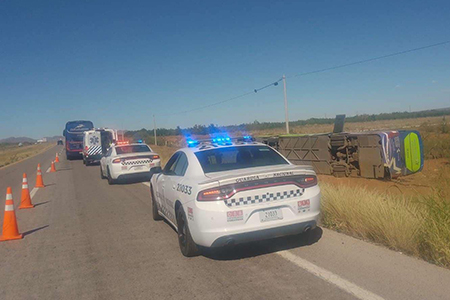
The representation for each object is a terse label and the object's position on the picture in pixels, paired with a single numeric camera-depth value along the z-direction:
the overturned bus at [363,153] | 15.54
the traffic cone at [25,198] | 10.77
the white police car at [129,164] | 14.20
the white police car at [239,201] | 4.95
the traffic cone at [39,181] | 15.55
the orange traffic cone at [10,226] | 7.23
